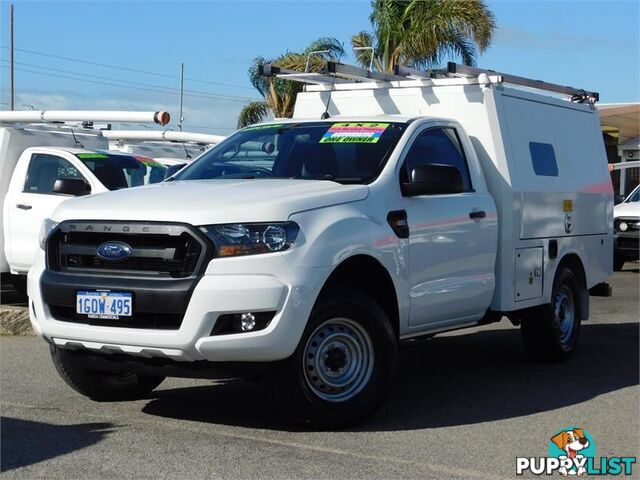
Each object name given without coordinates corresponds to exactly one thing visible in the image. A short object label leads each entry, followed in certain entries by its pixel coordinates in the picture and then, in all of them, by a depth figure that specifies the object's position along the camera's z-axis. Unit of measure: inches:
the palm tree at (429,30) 948.0
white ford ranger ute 219.8
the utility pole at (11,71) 1646.2
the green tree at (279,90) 1087.4
